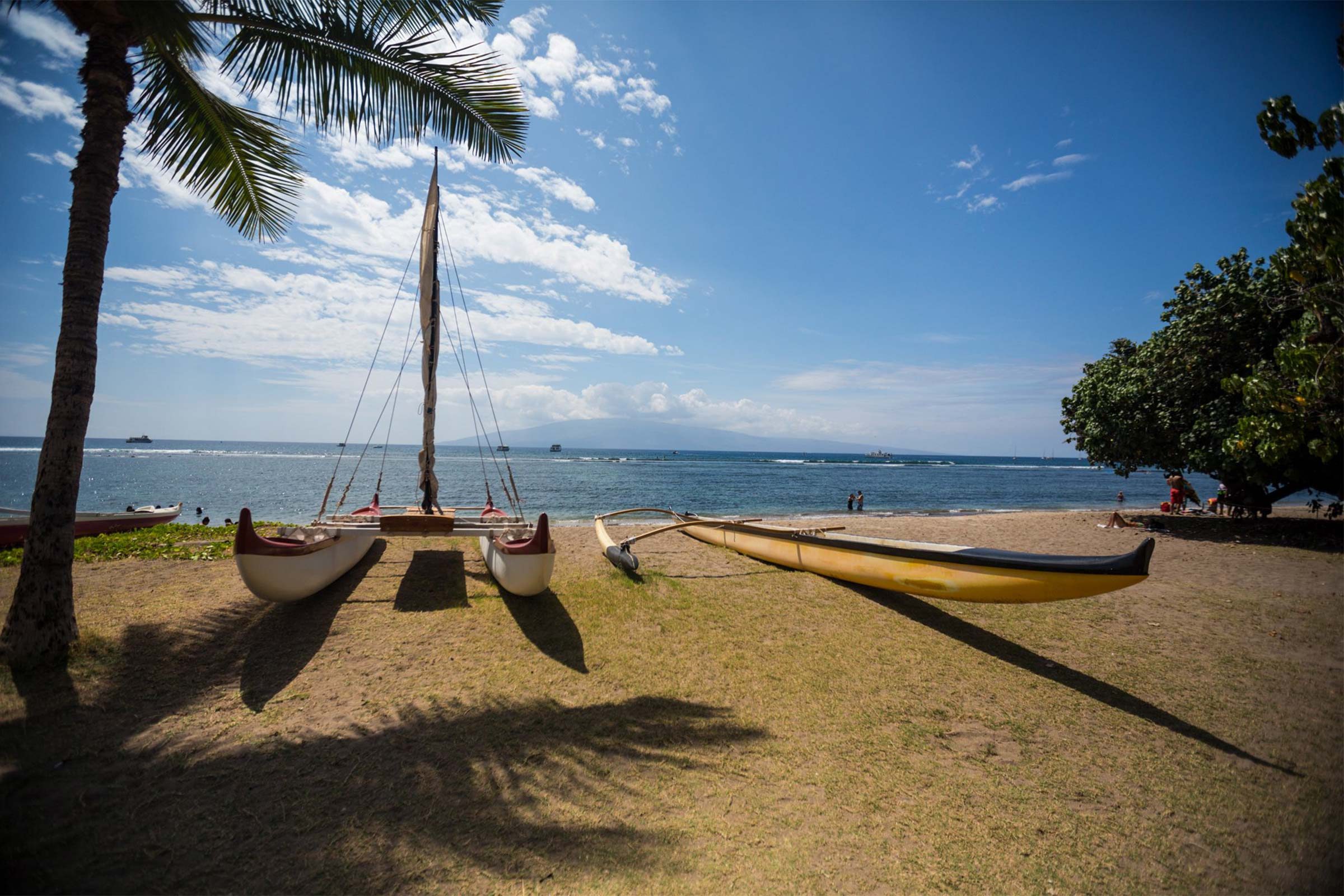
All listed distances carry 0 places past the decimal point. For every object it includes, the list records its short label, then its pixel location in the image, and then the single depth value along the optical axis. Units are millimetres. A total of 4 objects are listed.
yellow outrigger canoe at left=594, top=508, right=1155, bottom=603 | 5426
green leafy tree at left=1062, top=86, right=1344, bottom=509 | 5527
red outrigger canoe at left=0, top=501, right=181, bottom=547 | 10102
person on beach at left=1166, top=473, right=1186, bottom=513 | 19250
